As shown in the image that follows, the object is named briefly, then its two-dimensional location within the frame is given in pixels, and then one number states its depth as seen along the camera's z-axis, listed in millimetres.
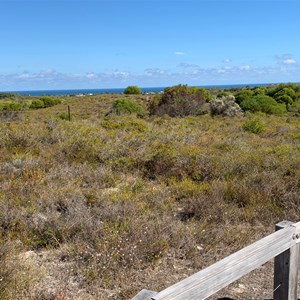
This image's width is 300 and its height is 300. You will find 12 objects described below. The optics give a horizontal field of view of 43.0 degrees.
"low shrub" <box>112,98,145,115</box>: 28969
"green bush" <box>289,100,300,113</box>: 34081
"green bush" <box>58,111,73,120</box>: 26284
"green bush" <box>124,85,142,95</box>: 60906
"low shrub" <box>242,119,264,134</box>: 17594
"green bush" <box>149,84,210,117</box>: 27188
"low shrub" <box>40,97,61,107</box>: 55475
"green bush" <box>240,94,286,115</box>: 30238
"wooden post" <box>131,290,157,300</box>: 2172
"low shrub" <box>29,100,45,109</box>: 53031
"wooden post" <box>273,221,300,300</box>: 3379
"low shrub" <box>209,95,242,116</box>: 27953
